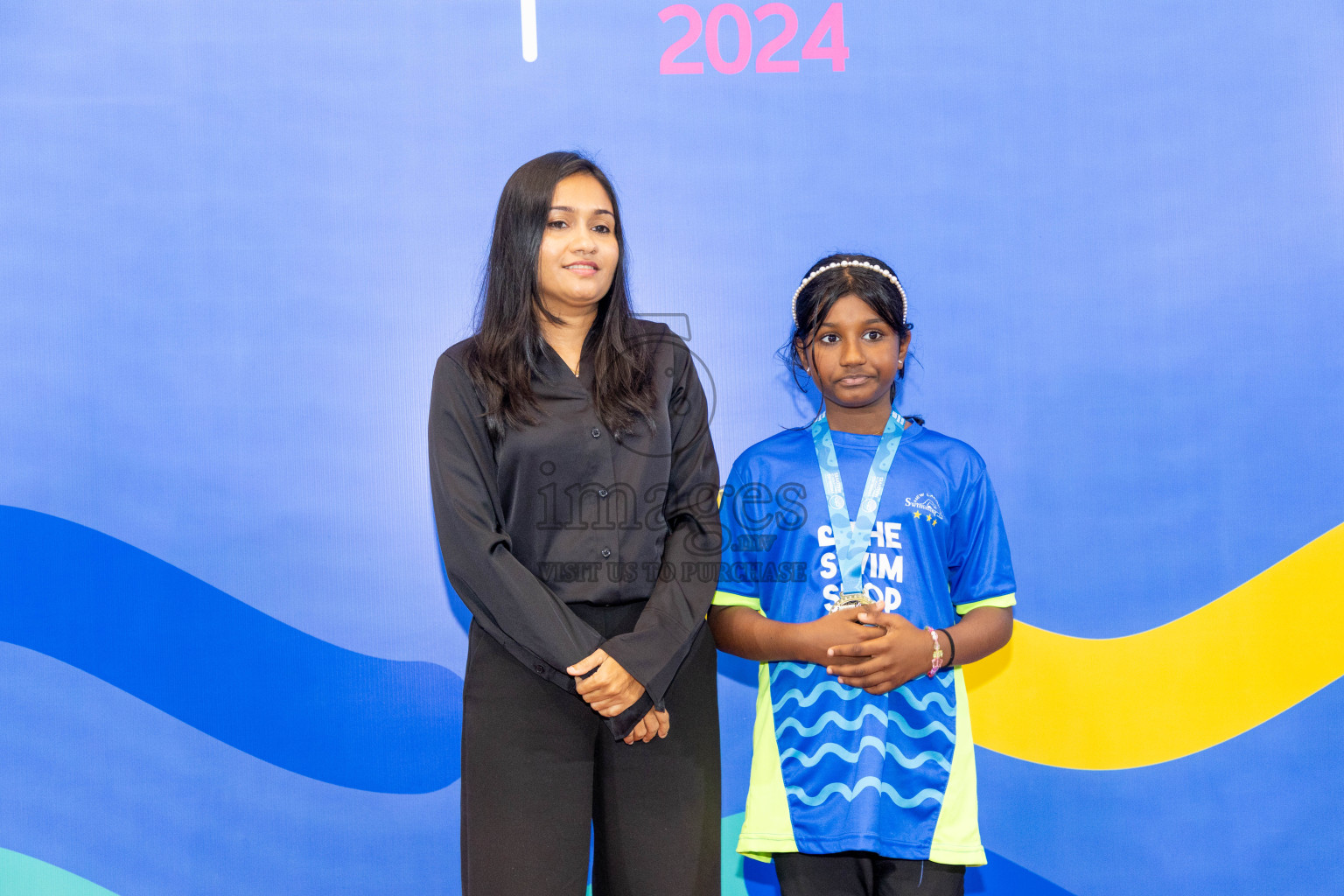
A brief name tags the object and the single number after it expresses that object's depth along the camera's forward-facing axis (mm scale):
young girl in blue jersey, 1744
